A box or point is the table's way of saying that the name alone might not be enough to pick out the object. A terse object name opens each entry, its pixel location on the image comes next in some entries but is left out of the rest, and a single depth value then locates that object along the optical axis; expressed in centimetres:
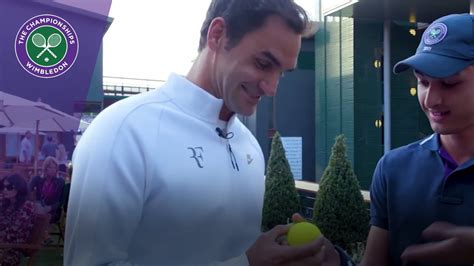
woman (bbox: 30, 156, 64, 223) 526
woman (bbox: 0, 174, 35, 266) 447
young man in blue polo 170
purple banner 268
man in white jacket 127
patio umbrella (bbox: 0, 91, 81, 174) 335
